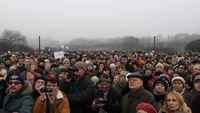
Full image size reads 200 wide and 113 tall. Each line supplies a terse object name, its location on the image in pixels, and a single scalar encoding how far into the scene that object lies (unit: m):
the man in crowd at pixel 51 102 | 2.48
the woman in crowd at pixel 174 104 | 2.23
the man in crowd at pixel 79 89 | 3.19
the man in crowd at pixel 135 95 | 2.62
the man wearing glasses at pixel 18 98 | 2.46
